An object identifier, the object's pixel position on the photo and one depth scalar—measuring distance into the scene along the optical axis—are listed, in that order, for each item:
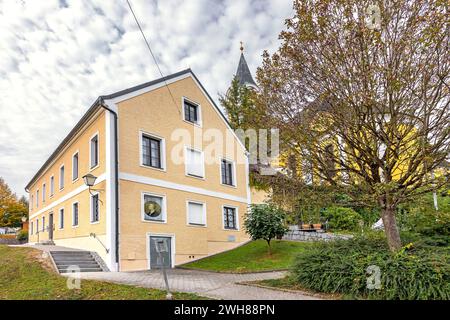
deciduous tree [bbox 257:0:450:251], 7.55
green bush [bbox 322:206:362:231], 20.56
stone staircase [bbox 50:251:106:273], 12.12
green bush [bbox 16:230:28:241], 33.44
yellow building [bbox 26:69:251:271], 14.13
